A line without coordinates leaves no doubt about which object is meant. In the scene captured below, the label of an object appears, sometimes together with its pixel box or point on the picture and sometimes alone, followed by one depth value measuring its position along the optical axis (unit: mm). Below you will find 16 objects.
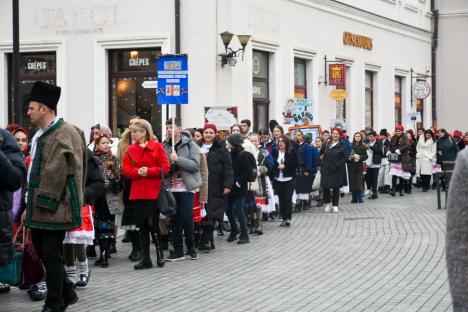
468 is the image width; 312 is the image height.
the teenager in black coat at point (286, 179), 16844
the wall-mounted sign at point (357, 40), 28884
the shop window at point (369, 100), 31344
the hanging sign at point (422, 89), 34250
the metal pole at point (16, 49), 14055
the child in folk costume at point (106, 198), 11906
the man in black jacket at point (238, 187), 14383
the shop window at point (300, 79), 26031
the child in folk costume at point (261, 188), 15766
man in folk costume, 7688
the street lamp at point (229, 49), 21172
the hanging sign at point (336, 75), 26812
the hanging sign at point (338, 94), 26703
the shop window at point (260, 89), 23812
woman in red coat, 11383
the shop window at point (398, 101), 34031
